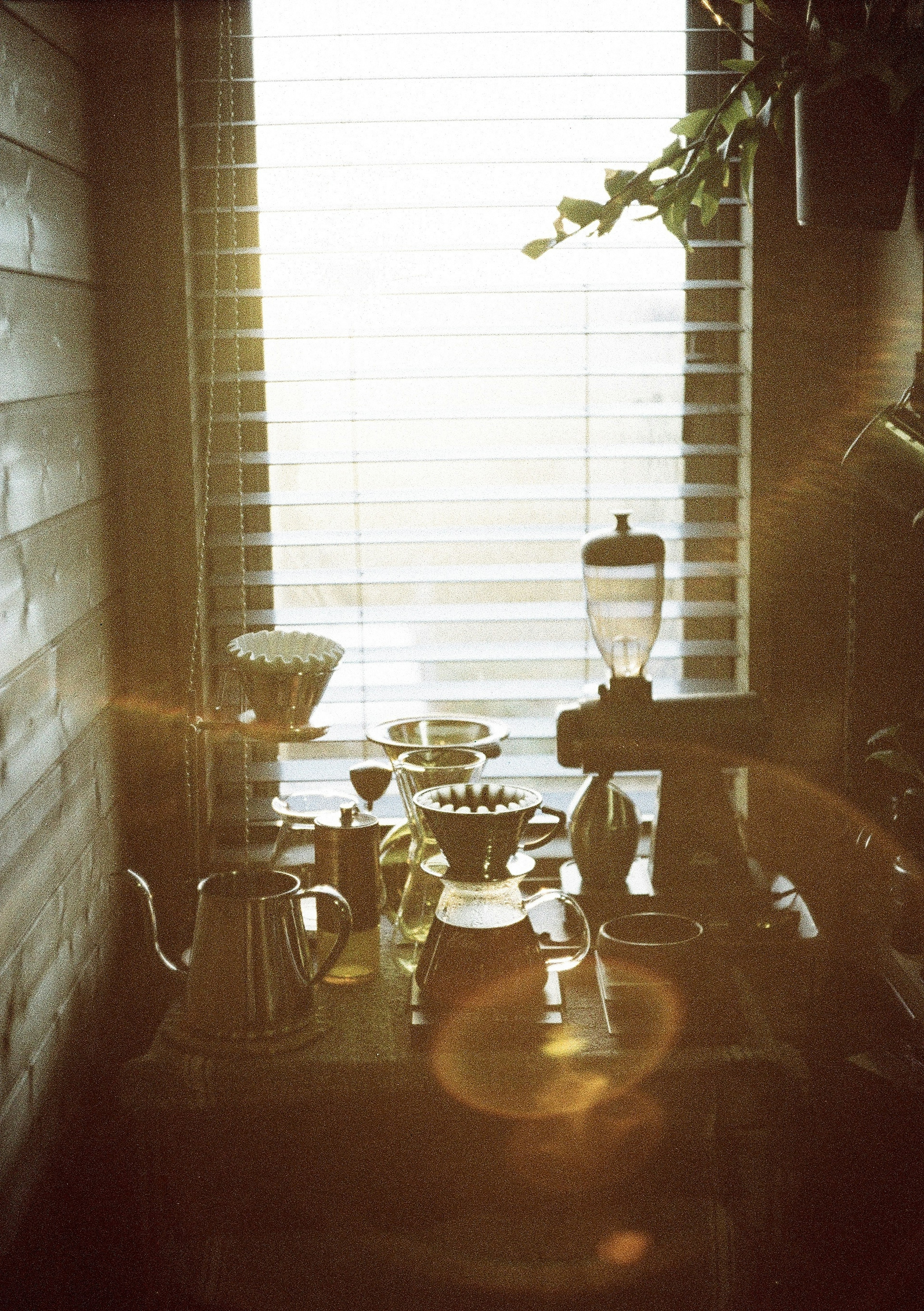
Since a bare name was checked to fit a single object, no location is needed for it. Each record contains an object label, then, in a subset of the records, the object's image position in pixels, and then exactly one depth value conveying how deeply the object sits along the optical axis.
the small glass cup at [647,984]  1.62
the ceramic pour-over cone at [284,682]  1.72
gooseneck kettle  1.56
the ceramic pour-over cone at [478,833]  1.57
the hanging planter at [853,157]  1.69
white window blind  2.12
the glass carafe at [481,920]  1.58
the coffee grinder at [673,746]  1.88
